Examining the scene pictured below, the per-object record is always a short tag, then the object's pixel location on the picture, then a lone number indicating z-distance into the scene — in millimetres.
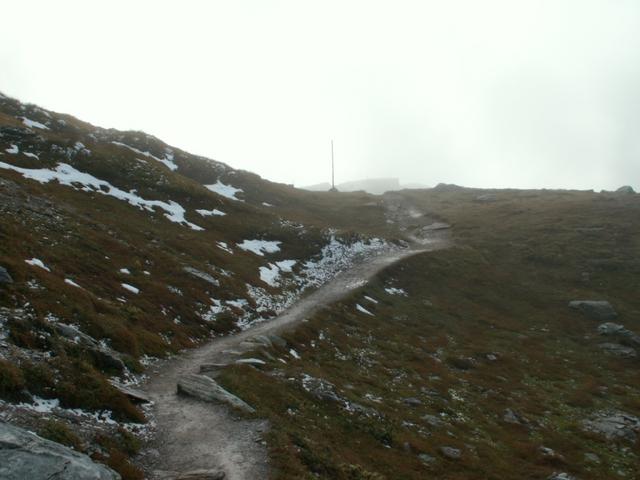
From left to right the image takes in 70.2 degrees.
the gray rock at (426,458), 25259
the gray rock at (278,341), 35781
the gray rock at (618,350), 52906
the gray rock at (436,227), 104875
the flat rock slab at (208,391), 23244
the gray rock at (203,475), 16406
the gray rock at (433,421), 30672
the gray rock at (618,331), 55219
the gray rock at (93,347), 23109
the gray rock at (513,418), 34250
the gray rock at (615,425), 34625
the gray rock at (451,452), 26625
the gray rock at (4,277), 24444
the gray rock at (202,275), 45062
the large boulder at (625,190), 134125
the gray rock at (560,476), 26562
